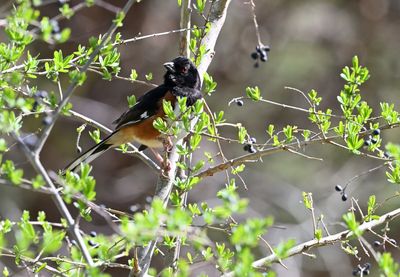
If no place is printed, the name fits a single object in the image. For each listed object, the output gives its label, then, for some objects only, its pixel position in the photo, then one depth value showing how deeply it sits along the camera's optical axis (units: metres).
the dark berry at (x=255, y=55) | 6.42
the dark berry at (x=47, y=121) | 3.73
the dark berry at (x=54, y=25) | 3.95
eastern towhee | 7.45
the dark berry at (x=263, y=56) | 6.25
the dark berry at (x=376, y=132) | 5.03
